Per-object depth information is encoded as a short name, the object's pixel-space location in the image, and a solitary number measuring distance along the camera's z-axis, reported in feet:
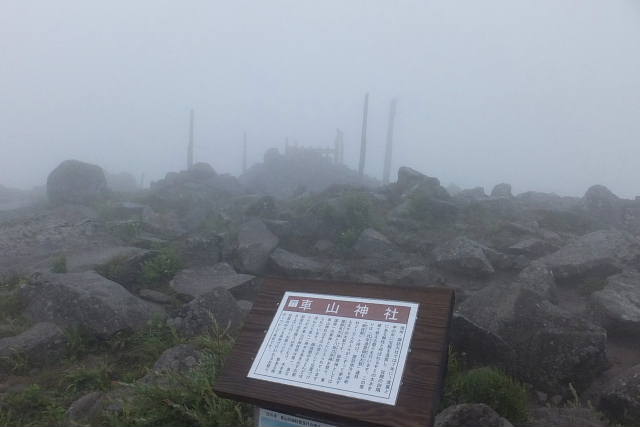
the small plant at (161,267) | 26.55
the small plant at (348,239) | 33.12
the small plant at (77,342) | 19.86
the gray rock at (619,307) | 19.85
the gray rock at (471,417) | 12.46
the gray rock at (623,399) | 14.23
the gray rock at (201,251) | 30.57
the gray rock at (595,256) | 25.61
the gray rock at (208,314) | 20.52
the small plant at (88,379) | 17.62
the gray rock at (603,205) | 41.91
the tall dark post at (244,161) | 102.28
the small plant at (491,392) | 14.24
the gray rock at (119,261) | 26.30
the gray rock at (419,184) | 43.18
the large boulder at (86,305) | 20.59
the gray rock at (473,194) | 46.31
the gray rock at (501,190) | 55.47
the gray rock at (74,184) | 53.16
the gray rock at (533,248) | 29.63
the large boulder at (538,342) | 16.70
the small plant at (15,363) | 18.58
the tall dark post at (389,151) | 77.04
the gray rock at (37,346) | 19.04
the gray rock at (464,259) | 27.16
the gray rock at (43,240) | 30.68
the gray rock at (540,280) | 22.69
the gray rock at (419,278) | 25.80
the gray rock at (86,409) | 14.66
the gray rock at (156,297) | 24.44
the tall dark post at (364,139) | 73.41
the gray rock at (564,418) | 13.55
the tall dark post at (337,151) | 91.71
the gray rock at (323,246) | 33.53
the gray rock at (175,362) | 15.95
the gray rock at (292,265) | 28.53
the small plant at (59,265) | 26.84
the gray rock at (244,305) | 21.45
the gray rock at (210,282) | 25.55
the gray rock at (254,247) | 29.73
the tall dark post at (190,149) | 82.27
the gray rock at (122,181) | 96.17
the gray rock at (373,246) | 31.73
